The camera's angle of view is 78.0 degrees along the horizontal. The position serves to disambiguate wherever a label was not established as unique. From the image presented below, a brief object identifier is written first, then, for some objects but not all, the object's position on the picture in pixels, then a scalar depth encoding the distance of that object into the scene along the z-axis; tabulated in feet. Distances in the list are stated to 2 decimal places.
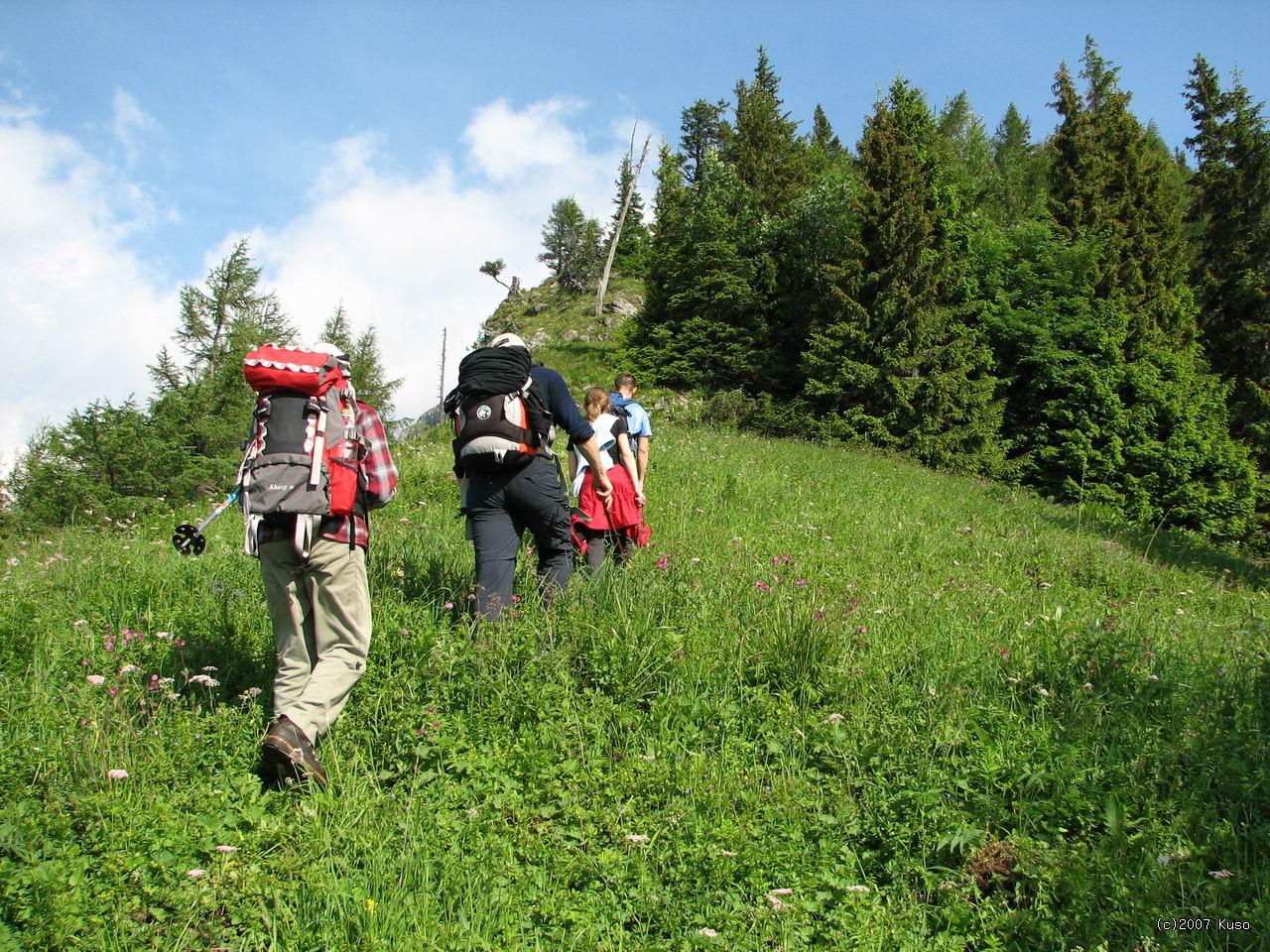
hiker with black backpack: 15.35
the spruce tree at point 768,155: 128.36
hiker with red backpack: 11.77
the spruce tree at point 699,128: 235.81
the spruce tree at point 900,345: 83.20
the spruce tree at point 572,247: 223.10
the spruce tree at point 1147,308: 83.20
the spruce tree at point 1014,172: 159.12
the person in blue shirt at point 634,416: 24.56
